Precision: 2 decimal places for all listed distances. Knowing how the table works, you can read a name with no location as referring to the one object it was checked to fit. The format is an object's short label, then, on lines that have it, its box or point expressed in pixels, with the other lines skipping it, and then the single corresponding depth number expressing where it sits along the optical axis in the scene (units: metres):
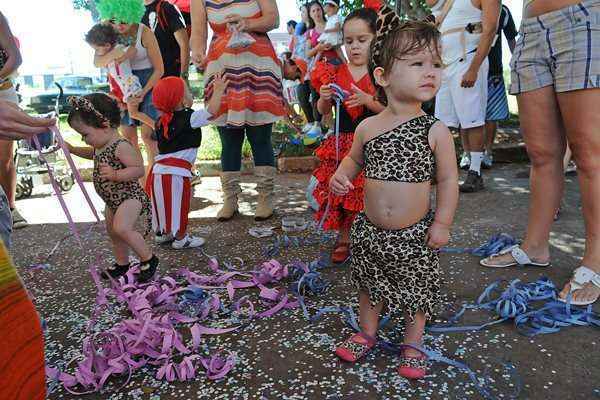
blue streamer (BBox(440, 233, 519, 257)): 3.11
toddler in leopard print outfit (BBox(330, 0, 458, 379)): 1.86
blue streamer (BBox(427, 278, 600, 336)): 2.19
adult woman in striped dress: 3.85
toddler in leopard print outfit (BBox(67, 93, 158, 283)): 2.83
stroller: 5.86
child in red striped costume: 3.41
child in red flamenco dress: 2.77
